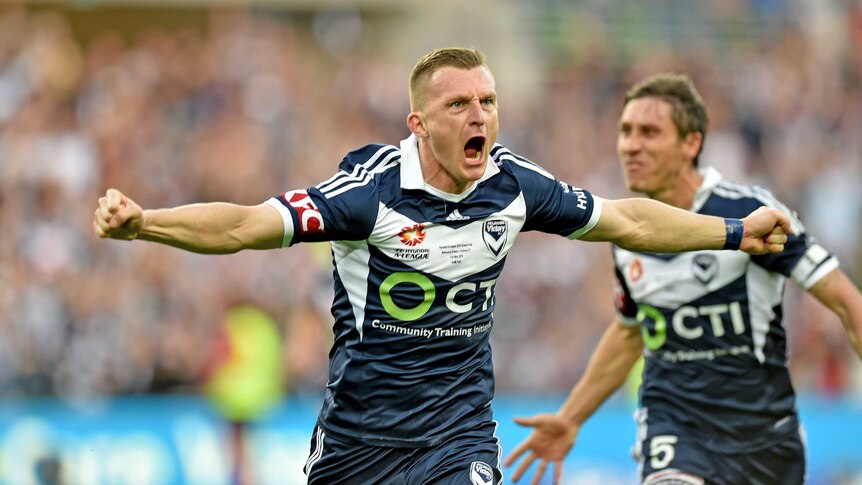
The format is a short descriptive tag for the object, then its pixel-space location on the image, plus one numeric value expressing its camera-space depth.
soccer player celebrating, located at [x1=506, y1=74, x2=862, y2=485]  14.75
